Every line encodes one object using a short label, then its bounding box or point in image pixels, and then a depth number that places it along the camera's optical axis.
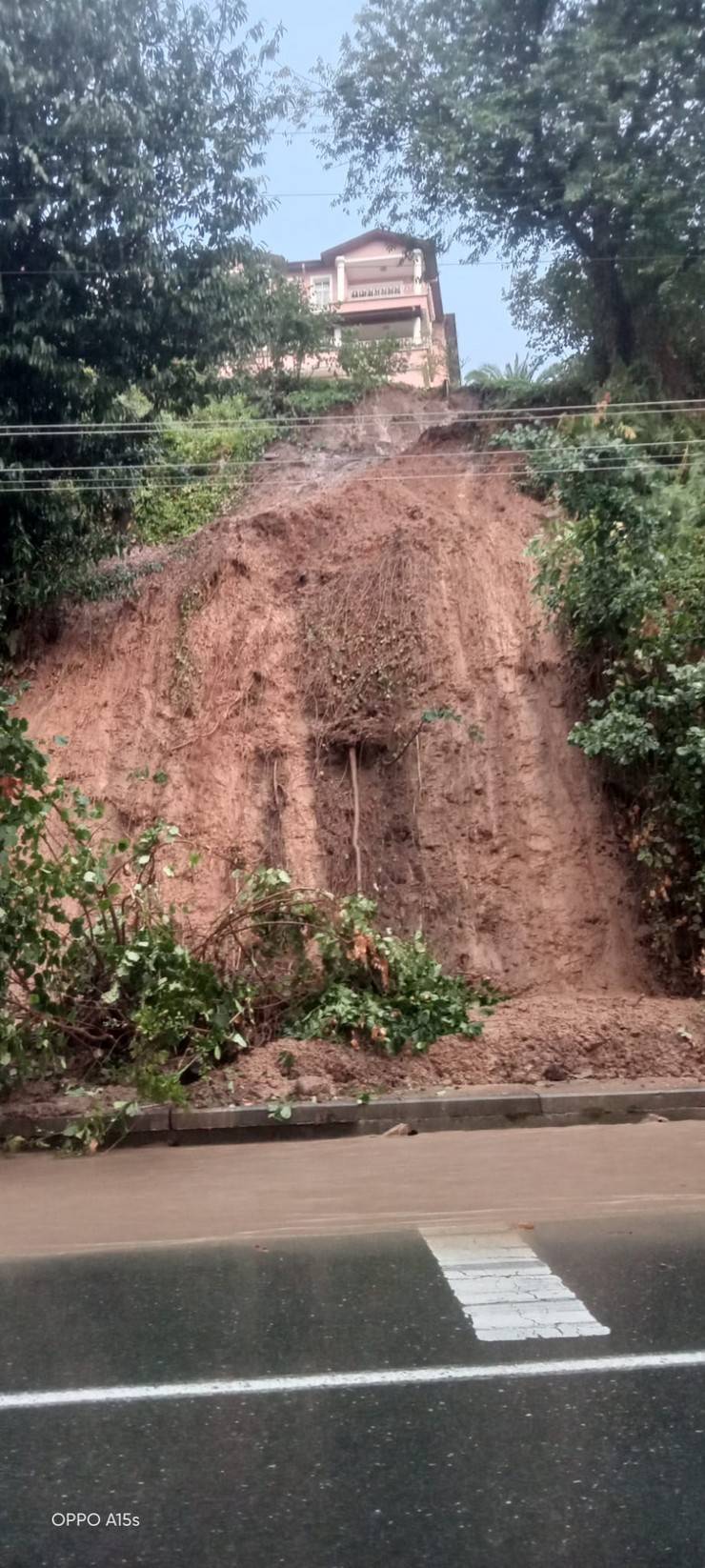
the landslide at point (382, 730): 12.62
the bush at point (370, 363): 19.67
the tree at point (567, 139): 16.61
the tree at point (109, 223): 12.77
